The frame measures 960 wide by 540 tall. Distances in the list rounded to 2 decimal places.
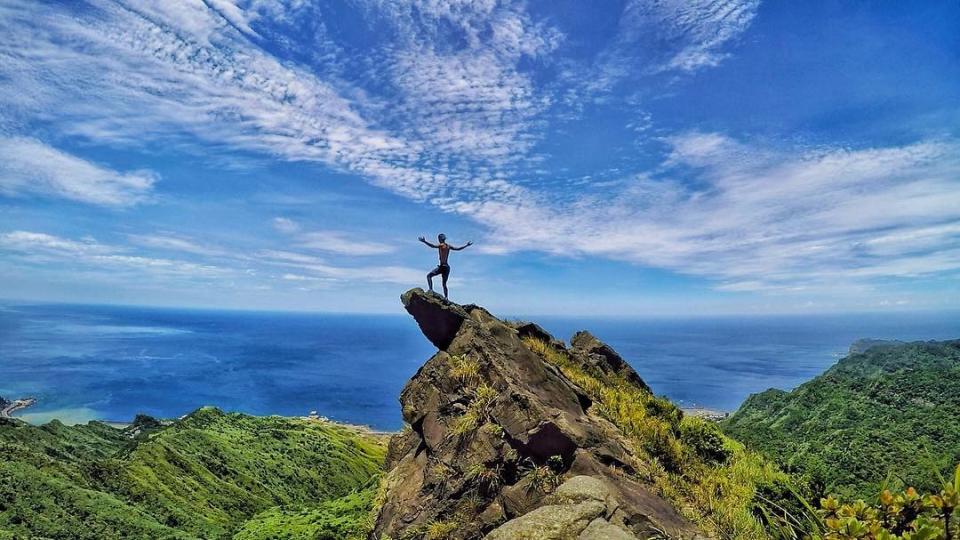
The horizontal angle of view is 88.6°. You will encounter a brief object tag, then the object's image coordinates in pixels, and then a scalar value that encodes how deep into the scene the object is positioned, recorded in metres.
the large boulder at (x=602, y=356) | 26.27
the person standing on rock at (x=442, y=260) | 20.70
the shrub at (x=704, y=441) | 18.58
